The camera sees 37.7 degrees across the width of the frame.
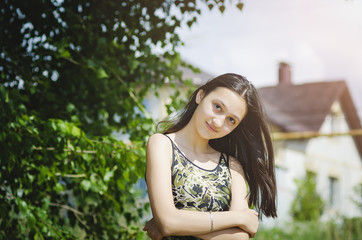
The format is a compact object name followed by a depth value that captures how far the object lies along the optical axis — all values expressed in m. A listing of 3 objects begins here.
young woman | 2.18
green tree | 3.47
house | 19.75
